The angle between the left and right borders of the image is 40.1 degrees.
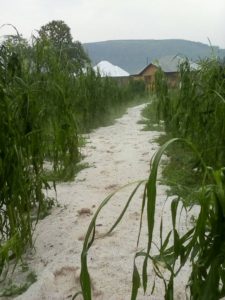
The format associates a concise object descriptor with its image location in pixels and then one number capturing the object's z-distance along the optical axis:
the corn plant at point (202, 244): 0.76
